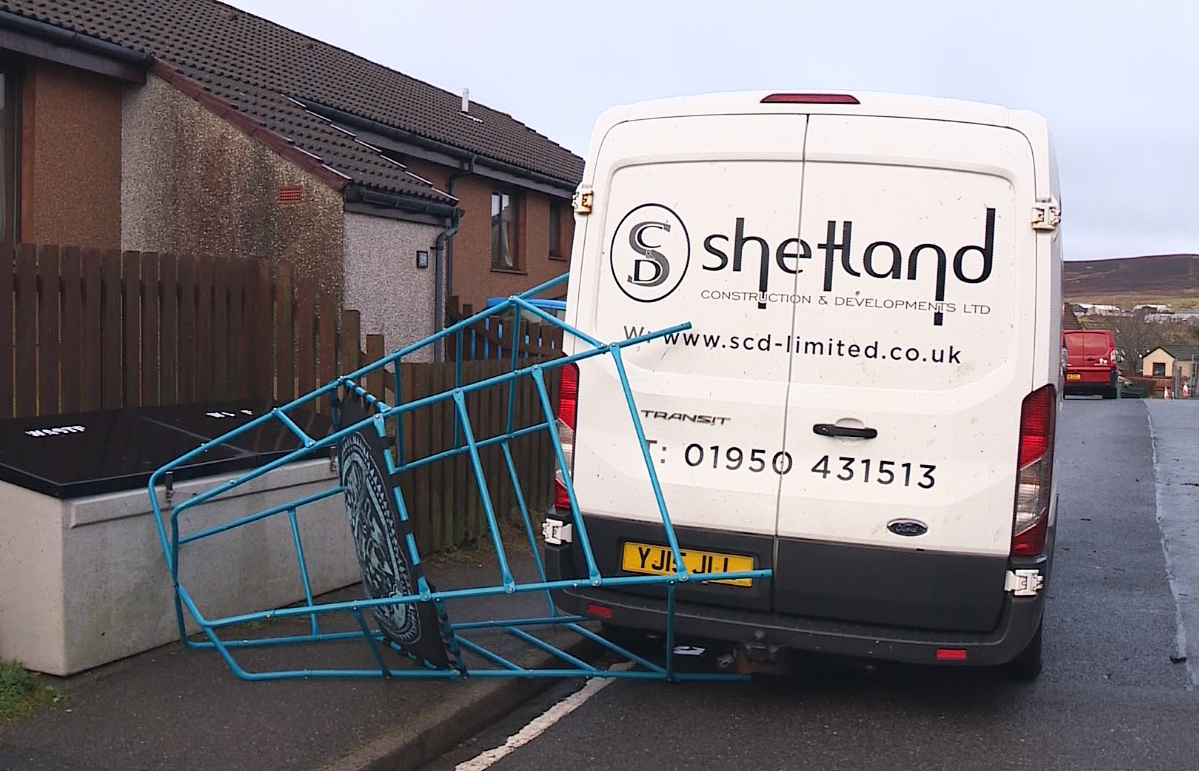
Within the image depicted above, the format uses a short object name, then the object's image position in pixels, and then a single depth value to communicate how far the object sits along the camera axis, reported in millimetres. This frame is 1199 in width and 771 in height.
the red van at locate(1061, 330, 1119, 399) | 32344
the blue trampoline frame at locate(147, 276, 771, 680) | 4641
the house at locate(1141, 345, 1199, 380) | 64750
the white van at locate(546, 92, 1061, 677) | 4664
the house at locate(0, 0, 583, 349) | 11750
